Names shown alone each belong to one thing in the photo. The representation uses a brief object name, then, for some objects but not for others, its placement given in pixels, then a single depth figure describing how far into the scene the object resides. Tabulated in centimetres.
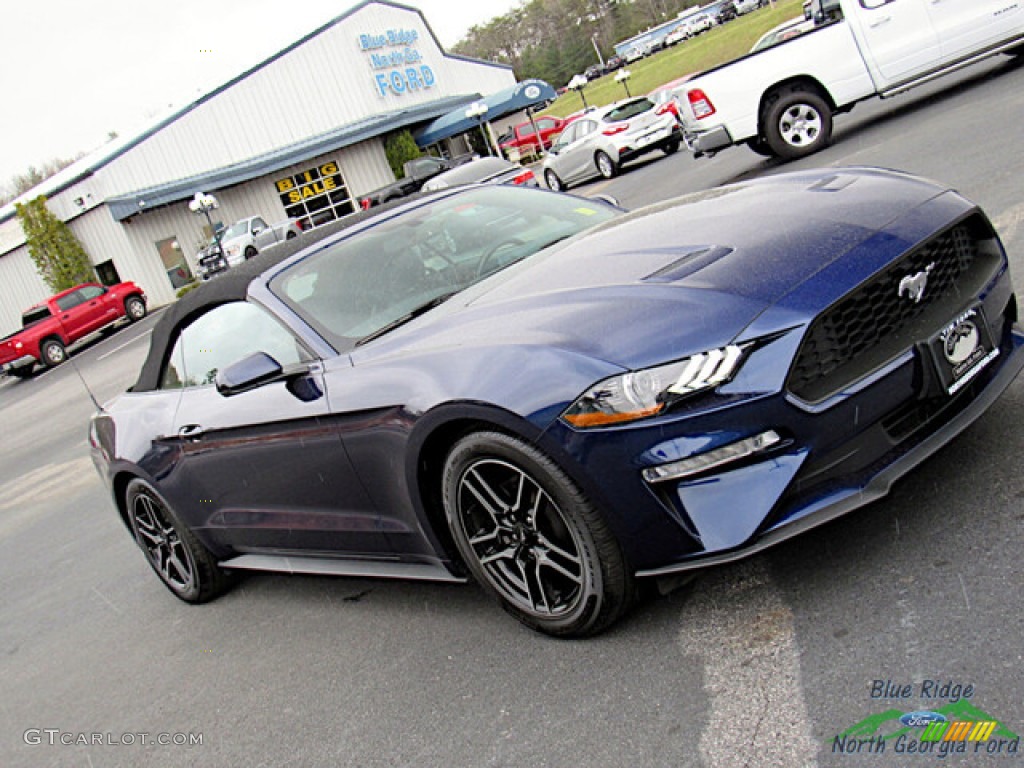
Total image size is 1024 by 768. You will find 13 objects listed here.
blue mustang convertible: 279
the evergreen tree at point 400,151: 4497
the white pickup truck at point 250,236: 3142
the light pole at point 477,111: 4259
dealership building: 3731
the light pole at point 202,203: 3534
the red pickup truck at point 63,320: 2717
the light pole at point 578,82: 4466
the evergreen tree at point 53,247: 3694
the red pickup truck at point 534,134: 4797
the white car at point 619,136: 2309
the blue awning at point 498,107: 4344
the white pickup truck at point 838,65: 1222
